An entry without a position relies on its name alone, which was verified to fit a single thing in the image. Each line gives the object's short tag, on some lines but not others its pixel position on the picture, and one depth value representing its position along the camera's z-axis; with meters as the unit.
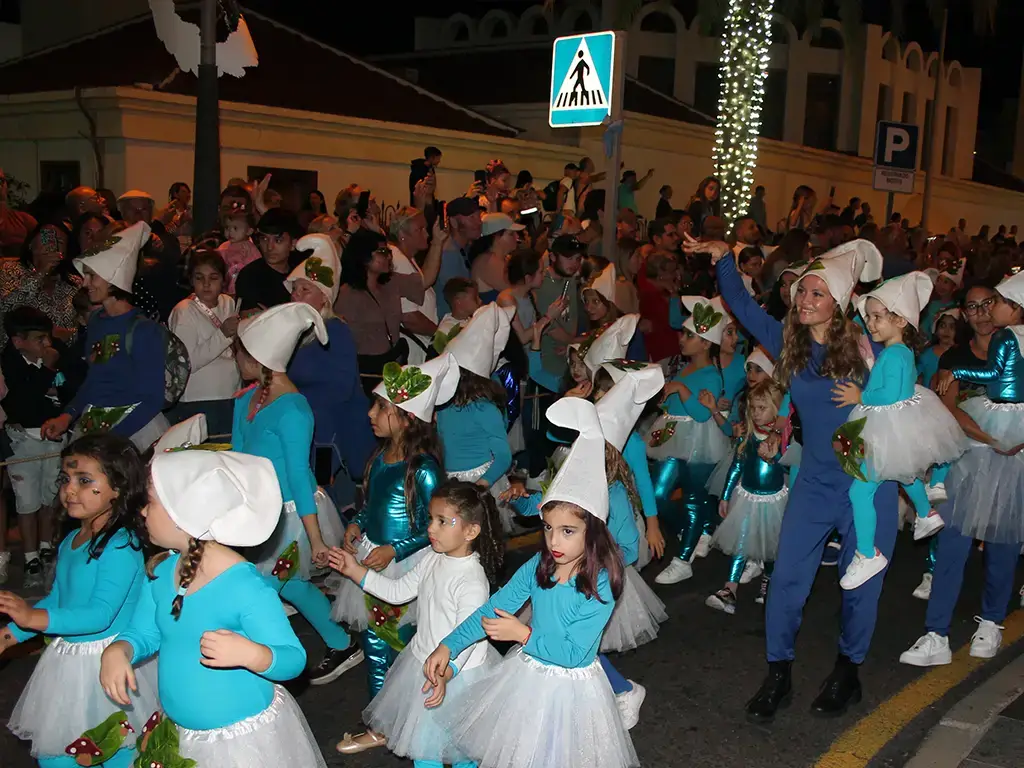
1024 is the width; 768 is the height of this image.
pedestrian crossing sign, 10.30
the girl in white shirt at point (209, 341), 7.69
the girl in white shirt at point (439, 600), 4.74
